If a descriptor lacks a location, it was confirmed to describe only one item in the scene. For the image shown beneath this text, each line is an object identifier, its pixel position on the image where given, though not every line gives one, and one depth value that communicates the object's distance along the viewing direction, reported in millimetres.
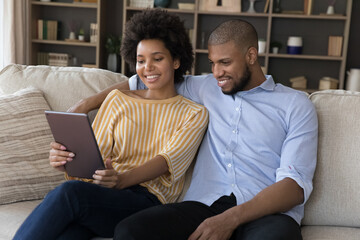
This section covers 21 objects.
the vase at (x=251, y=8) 4721
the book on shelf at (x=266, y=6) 4640
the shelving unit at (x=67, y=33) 4887
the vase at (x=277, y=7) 4684
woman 1531
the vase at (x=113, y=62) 4871
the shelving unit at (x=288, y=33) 4770
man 1460
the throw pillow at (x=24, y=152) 1775
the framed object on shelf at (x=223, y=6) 4742
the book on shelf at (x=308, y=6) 4652
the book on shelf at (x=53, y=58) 5016
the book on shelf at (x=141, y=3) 4773
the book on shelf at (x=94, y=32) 4883
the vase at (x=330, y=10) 4660
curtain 4449
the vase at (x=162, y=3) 4816
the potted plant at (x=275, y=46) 4766
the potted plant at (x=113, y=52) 4863
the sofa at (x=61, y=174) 1688
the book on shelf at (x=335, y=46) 4660
